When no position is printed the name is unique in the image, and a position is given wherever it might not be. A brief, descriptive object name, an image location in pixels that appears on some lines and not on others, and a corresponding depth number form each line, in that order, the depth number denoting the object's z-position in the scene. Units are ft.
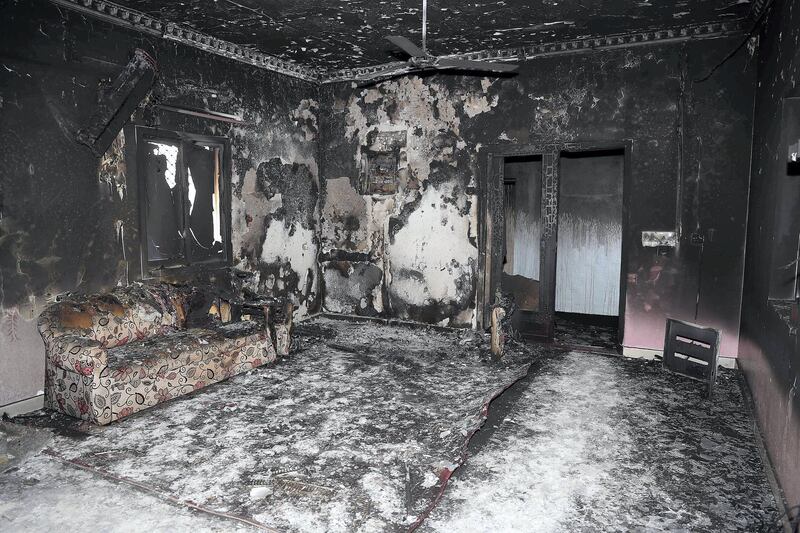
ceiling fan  11.75
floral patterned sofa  12.46
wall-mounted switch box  18.17
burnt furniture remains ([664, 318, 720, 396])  14.99
